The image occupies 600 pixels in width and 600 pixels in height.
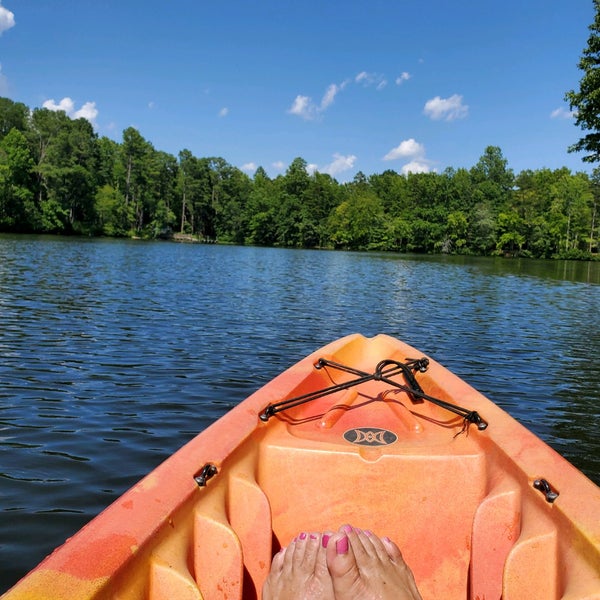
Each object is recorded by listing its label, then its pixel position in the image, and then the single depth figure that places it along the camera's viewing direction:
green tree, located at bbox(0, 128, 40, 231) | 59.22
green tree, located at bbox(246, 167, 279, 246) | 90.12
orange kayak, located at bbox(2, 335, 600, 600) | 1.89
